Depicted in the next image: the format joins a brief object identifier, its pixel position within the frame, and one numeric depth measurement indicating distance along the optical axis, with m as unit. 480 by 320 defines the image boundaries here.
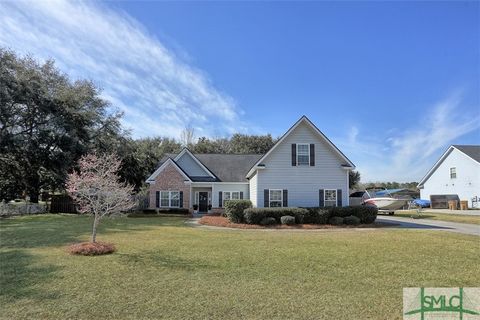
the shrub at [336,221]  19.78
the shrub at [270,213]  19.45
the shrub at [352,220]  19.75
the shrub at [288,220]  19.14
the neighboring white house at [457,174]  34.91
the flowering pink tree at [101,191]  11.58
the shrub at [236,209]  19.97
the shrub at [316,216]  19.92
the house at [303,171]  22.14
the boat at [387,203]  29.73
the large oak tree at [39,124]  28.27
